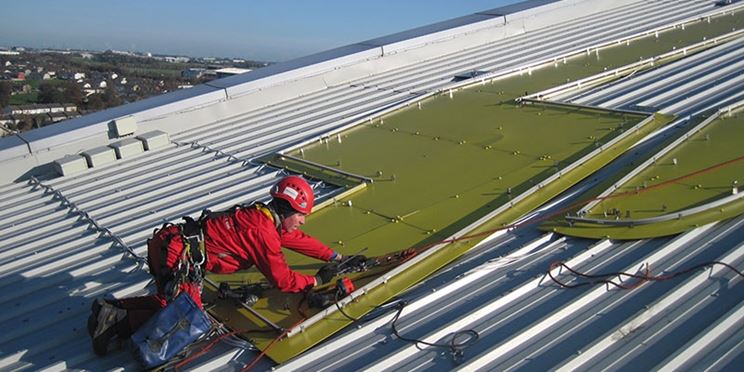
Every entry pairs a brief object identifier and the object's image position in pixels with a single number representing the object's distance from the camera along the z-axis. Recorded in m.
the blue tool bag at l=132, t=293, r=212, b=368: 5.02
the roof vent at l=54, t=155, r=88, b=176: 10.63
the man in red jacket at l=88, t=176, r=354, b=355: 5.50
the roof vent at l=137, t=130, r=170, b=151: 11.53
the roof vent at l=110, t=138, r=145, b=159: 11.16
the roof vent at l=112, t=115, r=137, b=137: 11.62
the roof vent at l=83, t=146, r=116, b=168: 10.85
